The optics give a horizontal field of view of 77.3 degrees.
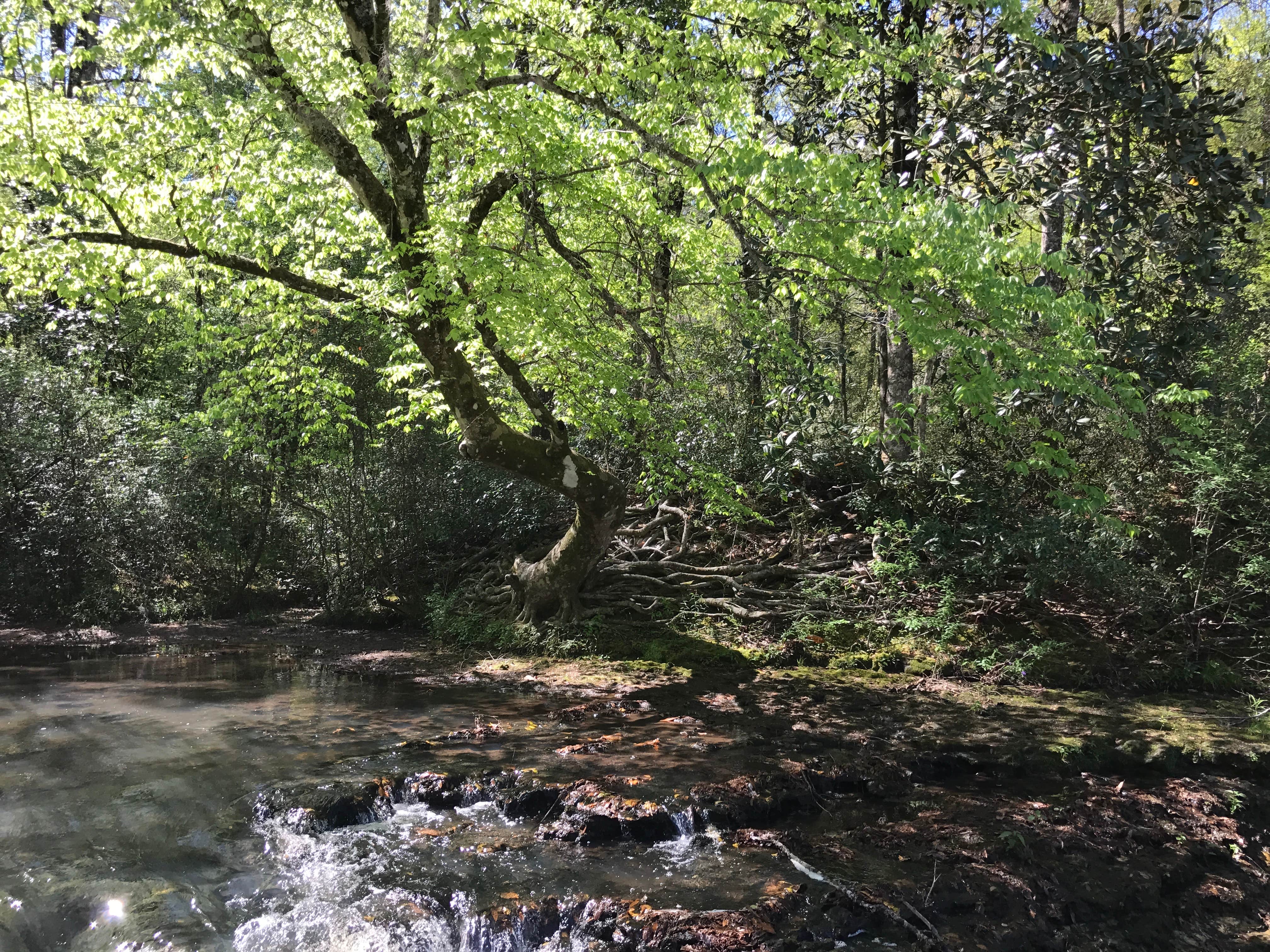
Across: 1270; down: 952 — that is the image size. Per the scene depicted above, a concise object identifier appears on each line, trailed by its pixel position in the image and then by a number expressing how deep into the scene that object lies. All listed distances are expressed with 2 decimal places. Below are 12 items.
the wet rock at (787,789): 5.25
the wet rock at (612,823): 4.98
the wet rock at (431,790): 5.50
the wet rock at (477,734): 6.86
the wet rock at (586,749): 6.46
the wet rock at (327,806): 5.07
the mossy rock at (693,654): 9.86
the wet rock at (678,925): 3.81
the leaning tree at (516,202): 6.24
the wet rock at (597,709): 7.69
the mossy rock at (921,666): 9.23
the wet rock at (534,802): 5.31
